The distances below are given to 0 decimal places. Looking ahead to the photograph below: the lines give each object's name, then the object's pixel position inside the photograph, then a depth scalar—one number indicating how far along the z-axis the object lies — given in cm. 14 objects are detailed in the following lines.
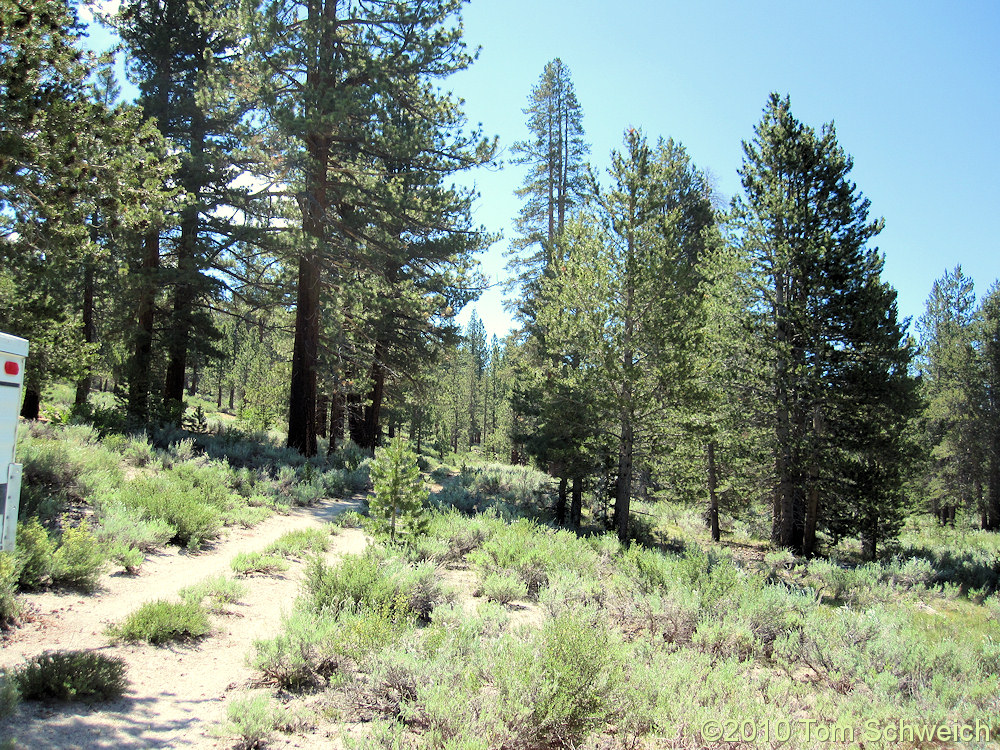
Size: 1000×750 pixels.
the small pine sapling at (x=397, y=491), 768
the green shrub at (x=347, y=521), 919
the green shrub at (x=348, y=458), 1471
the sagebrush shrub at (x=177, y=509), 678
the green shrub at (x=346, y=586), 496
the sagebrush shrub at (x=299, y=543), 700
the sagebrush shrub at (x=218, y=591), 495
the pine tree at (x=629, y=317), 1162
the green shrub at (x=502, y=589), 613
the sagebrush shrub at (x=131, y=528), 580
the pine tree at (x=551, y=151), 2331
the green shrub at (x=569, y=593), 549
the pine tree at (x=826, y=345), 1291
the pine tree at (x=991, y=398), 2536
